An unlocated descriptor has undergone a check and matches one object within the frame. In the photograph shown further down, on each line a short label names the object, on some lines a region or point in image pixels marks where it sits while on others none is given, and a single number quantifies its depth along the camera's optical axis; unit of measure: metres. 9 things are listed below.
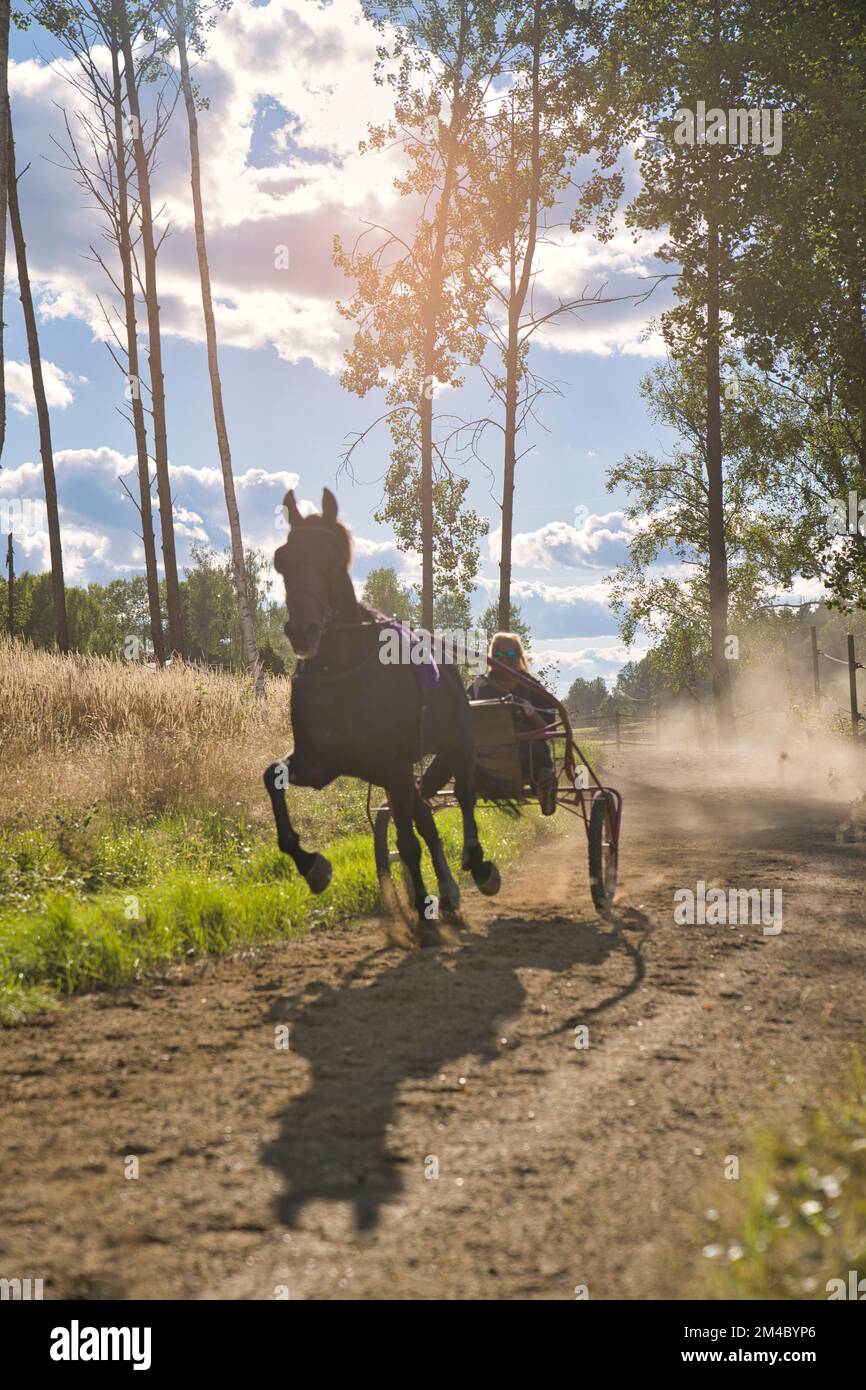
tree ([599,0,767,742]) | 19.58
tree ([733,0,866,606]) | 16.16
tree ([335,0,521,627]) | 22.38
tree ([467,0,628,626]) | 23.08
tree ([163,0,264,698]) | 22.84
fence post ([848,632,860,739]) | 25.08
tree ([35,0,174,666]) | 22.78
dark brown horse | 6.19
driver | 9.20
